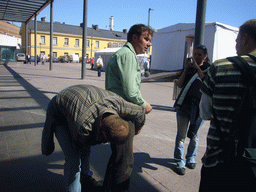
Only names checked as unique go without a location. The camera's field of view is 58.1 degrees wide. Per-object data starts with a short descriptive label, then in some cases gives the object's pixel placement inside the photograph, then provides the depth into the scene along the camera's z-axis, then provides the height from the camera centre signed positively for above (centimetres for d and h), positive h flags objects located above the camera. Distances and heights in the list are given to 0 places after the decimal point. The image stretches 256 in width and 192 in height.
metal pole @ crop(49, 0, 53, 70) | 2232 +381
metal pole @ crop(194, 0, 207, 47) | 439 +92
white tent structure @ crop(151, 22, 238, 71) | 1576 +203
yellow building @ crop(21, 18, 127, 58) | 5575 +660
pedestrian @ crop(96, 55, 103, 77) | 2022 +4
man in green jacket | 203 -1
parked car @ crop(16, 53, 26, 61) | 4123 +83
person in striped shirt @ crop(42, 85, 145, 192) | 155 -44
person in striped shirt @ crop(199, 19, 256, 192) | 147 -28
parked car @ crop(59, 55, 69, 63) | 5197 +105
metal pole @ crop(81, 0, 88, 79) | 1432 +183
